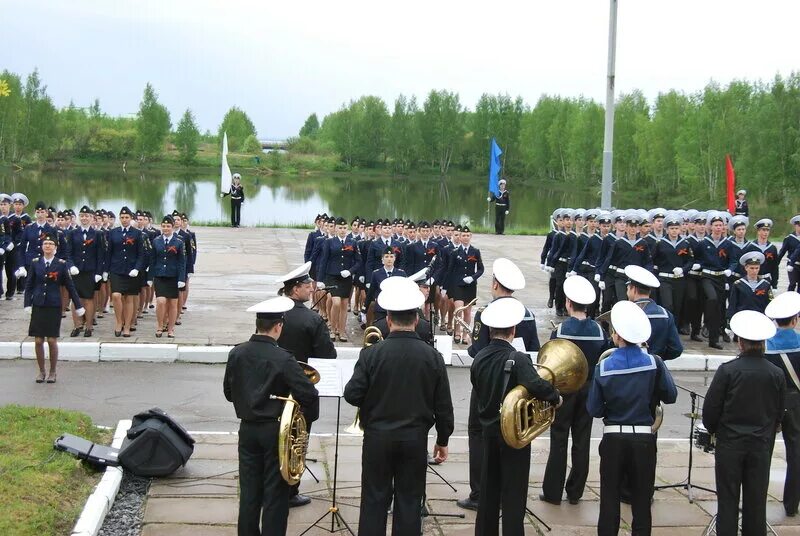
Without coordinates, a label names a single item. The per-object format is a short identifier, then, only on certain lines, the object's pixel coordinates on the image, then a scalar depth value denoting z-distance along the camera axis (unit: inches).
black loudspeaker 310.0
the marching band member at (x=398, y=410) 231.0
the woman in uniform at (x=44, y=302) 431.5
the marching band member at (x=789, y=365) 289.4
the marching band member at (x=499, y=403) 241.9
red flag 972.4
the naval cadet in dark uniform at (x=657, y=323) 313.6
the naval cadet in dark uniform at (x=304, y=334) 290.5
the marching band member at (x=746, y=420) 256.2
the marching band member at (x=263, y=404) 237.3
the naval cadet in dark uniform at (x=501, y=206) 1211.9
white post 821.2
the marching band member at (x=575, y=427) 301.4
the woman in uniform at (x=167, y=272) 535.5
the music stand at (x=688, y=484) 307.4
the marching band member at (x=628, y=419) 251.3
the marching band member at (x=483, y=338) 288.5
